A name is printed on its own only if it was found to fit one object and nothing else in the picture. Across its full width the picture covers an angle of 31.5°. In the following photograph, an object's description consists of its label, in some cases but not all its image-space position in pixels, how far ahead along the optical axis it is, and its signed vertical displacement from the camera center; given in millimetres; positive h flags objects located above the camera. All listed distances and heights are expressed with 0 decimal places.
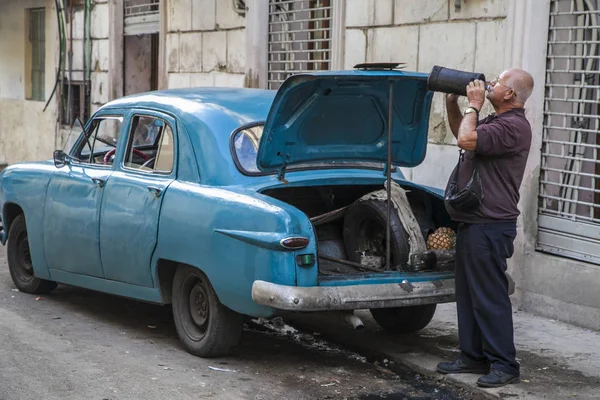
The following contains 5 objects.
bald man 6125 -772
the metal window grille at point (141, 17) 16359 +864
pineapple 6983 -1045
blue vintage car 6410 -887
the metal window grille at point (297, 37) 12156 +463
